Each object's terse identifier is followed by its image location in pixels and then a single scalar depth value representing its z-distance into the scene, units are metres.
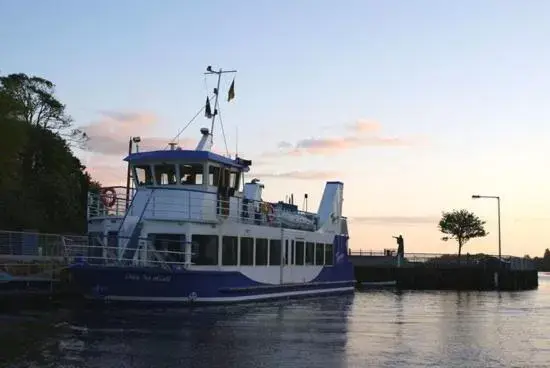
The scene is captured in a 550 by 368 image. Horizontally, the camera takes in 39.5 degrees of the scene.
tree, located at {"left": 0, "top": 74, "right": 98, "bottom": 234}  55.34
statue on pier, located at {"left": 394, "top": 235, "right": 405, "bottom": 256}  64.07
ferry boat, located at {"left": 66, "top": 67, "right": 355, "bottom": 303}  26.02
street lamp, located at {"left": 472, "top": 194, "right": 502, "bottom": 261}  62.19
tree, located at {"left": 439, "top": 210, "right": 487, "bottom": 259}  83.81
